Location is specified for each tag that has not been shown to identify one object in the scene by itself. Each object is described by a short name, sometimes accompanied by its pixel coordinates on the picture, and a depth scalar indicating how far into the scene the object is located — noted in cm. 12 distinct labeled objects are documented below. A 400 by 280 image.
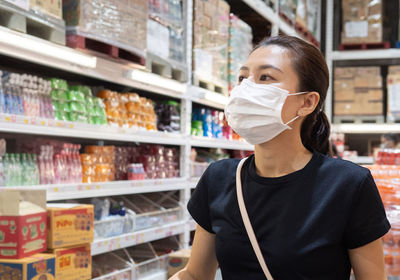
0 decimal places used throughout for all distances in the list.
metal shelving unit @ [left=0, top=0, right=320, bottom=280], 285
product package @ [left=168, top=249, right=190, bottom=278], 382
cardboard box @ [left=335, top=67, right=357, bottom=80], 869
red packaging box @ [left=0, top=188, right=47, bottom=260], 226
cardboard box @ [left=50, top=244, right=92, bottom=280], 252
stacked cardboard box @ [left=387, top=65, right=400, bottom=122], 827
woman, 140
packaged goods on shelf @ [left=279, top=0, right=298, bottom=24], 702
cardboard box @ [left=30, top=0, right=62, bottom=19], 287
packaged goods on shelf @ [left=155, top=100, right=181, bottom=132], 460
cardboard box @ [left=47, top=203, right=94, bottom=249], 251
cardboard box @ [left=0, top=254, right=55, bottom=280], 222
